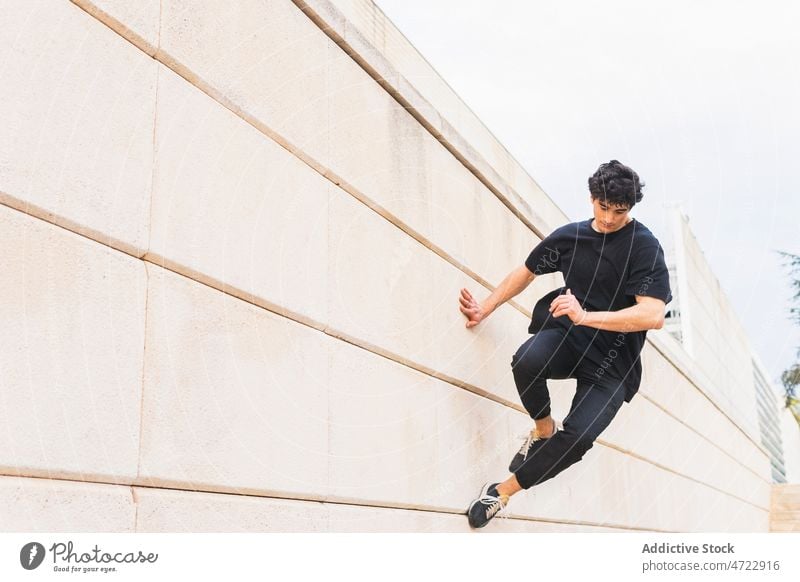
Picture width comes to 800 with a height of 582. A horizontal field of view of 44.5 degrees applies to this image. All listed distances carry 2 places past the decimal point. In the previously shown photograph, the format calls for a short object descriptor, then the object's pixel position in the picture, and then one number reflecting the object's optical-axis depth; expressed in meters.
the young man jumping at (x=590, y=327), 5.01
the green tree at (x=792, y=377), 7.94
